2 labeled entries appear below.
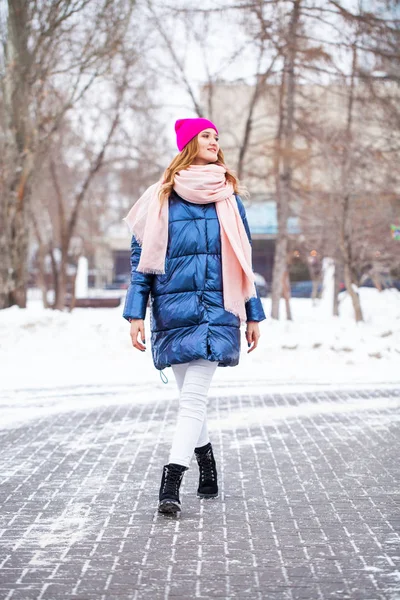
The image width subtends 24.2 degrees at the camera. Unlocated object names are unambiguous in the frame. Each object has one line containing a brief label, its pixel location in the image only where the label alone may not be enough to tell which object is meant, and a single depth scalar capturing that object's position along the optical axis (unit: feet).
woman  15.42
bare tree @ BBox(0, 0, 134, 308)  57.00
